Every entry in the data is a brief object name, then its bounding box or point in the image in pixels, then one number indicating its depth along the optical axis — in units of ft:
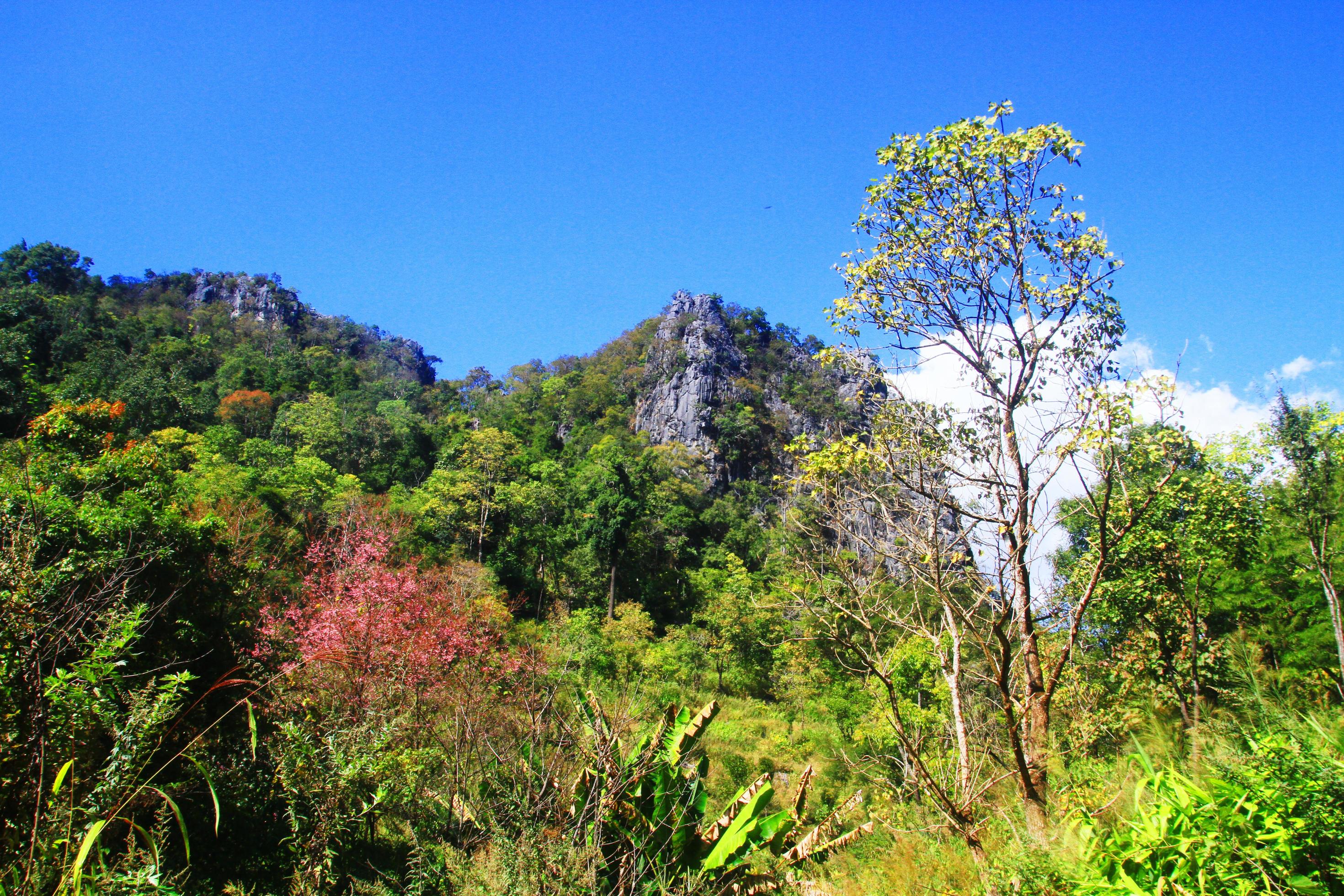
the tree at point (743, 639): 80.59
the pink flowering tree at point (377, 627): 25.31
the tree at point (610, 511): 95.14
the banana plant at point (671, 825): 15.56
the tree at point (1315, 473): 34.24
